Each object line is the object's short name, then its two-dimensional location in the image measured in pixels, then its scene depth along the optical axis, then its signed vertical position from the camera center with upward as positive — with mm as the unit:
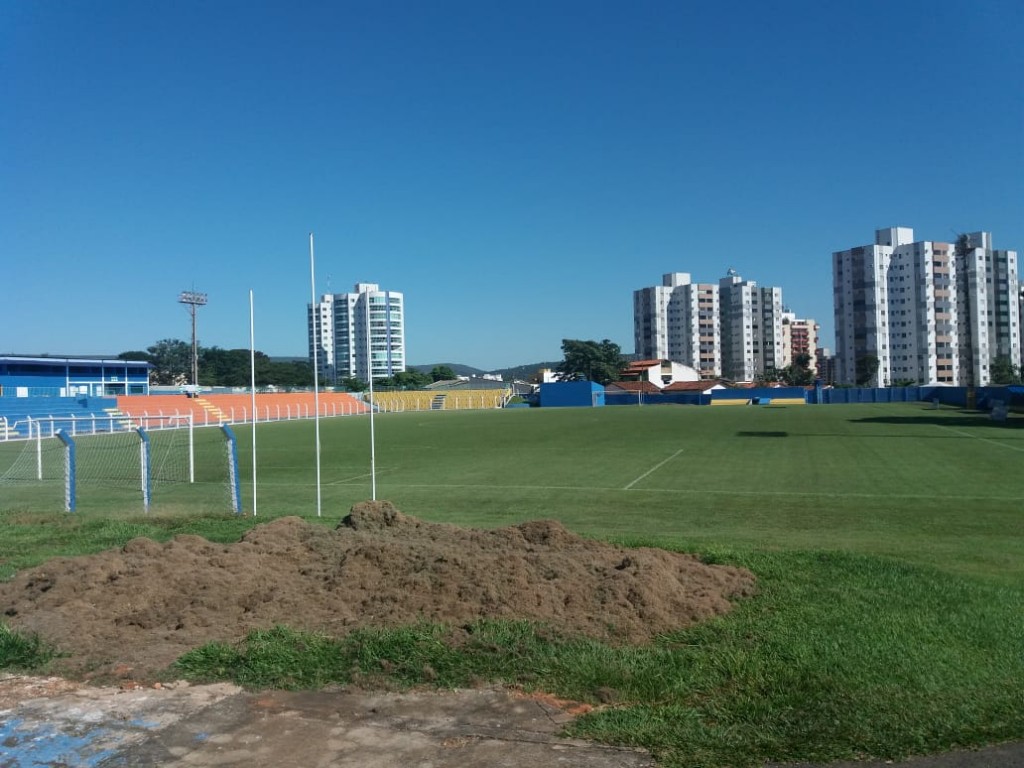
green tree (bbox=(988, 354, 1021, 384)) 103000 +188
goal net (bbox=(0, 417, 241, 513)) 14031 -1753
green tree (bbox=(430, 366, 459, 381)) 147750 +2252
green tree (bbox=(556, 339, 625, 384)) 125125 +3452
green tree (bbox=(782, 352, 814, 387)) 132750 +710
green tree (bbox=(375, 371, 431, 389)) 122875 +931
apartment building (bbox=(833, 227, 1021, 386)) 116375 +9488
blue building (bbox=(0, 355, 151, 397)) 57438 +1358
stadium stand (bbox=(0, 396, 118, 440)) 46031 -762
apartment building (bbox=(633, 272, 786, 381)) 153625 +10718
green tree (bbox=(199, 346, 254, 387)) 114938 +3366
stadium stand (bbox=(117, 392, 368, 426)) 56603 -1243
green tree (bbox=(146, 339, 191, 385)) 111250 +4477
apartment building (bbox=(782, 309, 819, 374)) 178500 +9940
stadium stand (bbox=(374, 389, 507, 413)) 87581 -1667
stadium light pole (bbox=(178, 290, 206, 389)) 71812 +8247
